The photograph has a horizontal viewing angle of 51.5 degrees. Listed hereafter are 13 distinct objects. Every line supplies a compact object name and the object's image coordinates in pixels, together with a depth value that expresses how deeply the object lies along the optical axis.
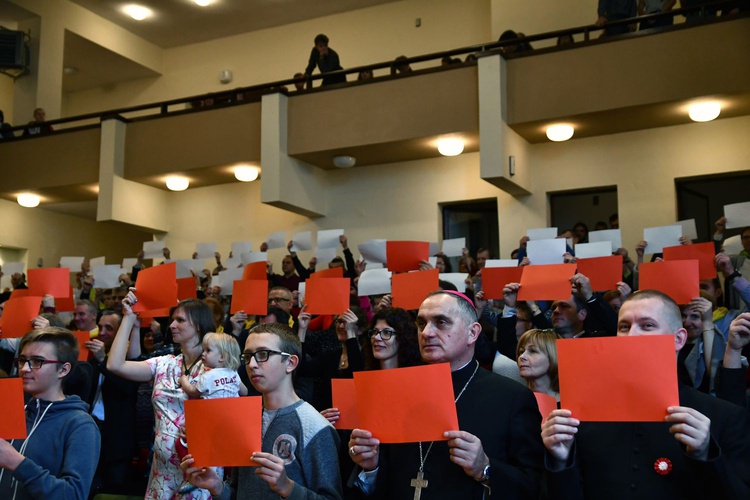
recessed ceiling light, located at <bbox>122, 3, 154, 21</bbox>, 12.53
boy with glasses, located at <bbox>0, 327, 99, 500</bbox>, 2.75
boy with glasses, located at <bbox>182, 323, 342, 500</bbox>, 2.72
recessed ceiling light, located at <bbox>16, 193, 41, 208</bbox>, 11.72
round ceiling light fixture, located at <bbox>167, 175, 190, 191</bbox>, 10.83
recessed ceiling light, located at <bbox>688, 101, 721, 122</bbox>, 7.89
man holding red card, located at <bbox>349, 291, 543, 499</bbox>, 2.29
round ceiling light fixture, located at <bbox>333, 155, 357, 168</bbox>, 9.78
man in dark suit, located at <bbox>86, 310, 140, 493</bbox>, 4.50
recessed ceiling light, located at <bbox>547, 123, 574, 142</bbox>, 8.56
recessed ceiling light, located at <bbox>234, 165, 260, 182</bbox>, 10.30
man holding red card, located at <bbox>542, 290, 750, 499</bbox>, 2.03
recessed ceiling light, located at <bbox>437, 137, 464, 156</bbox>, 9.12
